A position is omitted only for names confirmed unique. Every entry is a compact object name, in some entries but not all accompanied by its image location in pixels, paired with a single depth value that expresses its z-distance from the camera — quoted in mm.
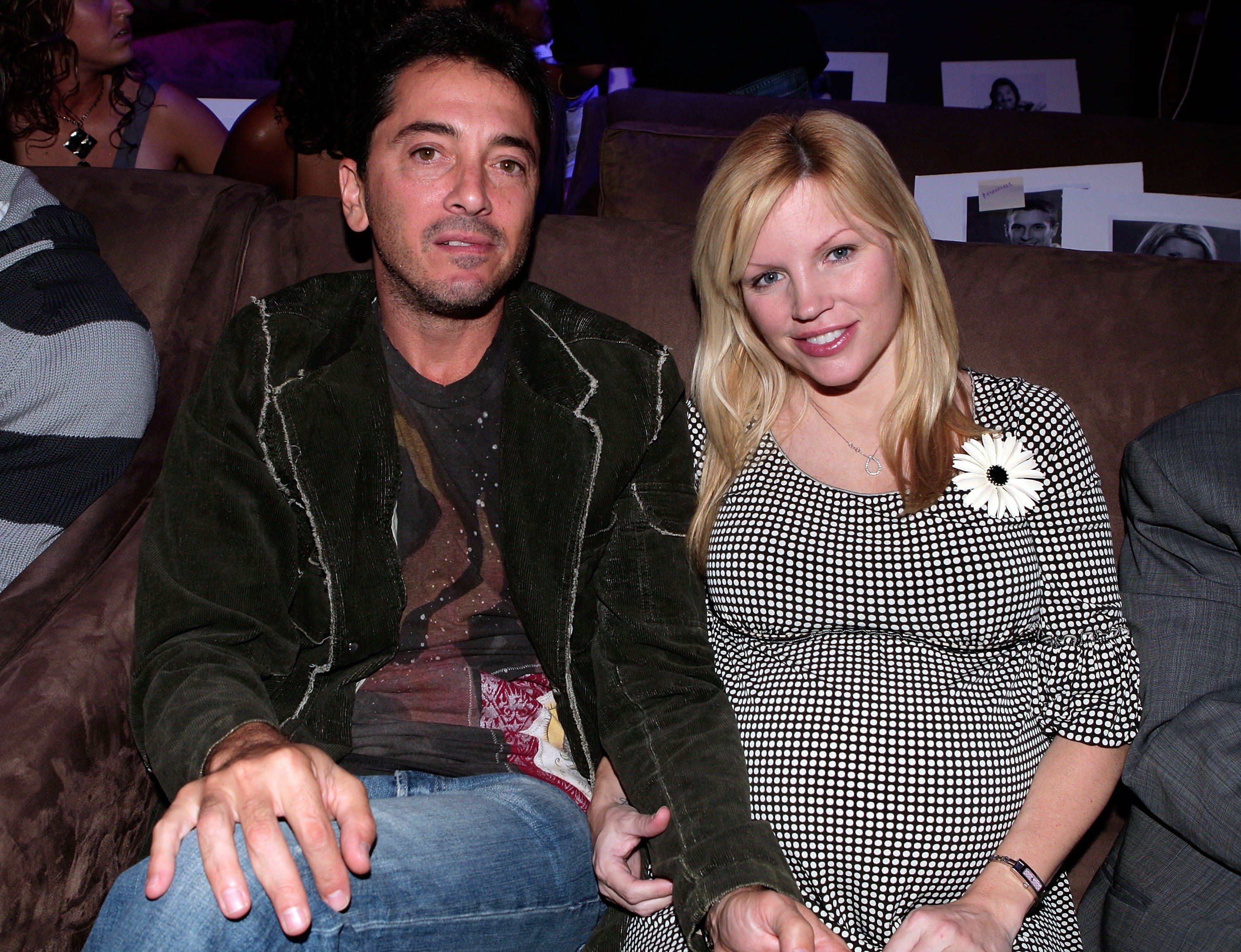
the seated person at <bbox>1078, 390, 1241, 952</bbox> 1171
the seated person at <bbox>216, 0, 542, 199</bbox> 2203
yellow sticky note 1967
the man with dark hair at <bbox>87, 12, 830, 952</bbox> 1181
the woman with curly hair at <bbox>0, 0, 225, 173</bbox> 2422
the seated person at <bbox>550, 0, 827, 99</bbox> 2488
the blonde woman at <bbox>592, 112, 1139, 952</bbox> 1196
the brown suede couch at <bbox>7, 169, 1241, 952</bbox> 1112
